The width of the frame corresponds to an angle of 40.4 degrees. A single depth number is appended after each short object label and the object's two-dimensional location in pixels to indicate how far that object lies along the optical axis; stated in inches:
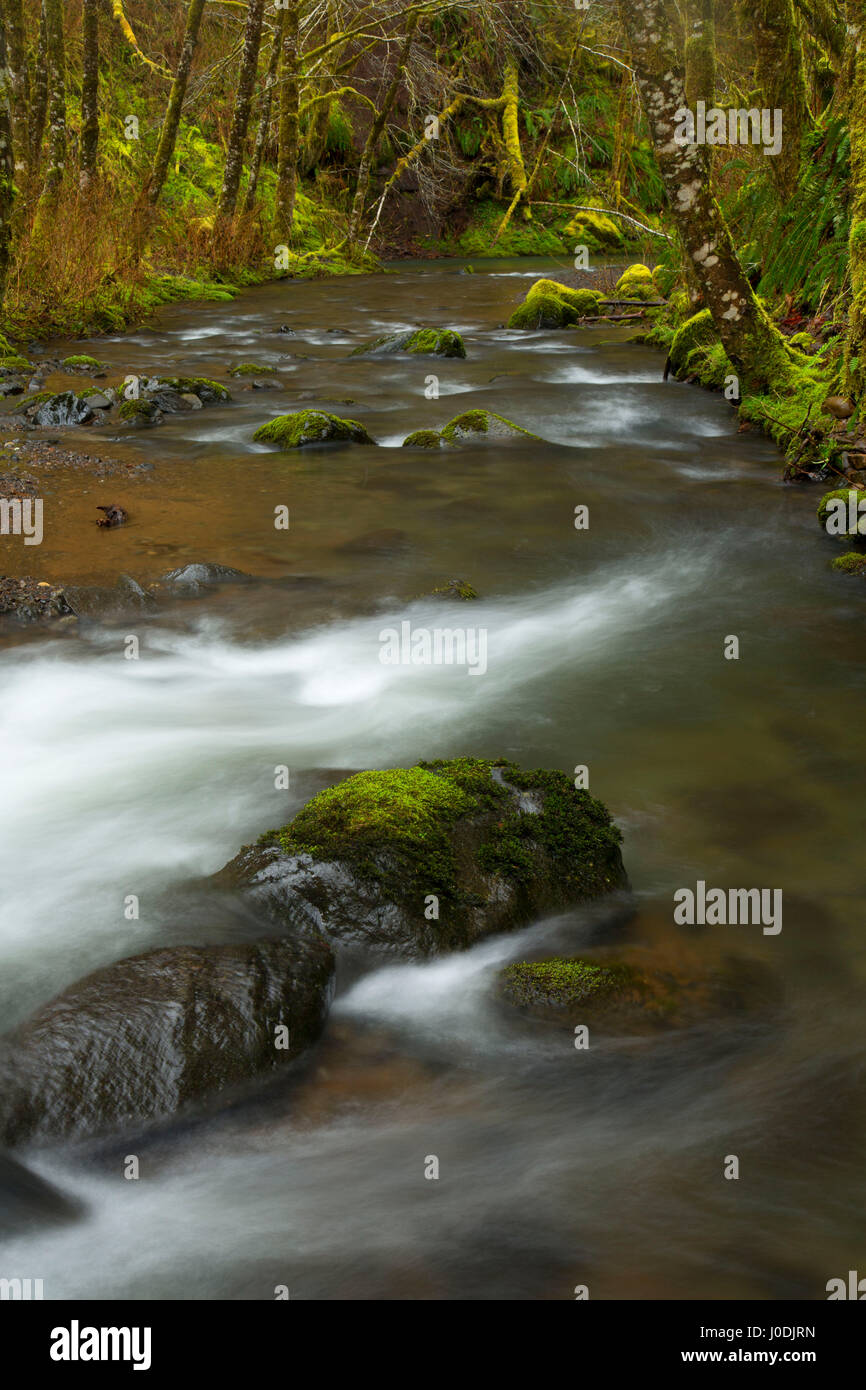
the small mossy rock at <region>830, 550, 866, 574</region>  291.1
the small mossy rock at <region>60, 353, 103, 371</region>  506.3
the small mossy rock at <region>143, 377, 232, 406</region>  464.1
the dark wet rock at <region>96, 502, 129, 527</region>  307.6
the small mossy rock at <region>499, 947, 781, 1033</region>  134.0
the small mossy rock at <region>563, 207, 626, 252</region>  1165.1
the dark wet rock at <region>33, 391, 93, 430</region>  415.8
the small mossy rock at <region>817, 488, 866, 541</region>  305.0
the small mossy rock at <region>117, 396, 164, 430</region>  426.3
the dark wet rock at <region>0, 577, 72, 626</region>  250.1
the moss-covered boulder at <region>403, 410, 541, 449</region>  418.3
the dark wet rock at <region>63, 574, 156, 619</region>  253.4
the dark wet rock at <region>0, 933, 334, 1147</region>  117.0
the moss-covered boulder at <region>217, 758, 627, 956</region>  144.6
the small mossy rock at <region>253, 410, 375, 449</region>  405.7
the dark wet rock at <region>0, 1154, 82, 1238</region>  105.0
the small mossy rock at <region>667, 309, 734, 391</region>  486.3
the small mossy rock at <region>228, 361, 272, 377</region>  527.8
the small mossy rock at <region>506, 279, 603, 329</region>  692.1
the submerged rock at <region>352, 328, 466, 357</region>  598.5
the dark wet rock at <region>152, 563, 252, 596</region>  267.6
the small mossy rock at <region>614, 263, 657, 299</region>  721.0
